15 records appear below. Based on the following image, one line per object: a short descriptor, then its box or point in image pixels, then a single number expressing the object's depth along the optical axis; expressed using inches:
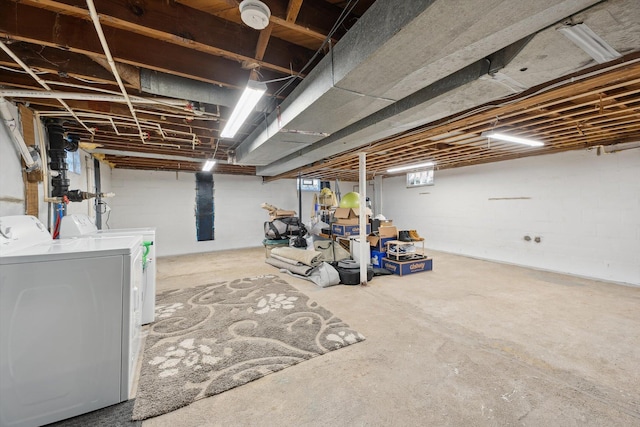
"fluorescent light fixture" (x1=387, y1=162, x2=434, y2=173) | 249.0
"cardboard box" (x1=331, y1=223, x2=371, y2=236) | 222.7
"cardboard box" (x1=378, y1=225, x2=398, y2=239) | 207.0
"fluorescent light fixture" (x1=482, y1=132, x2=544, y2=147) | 140.5
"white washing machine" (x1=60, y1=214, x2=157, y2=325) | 102.1
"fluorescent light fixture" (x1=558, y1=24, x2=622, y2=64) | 50.6
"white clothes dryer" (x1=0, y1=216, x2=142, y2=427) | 57.6
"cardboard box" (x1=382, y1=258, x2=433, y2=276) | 193.9
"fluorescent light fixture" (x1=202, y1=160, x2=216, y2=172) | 214.3
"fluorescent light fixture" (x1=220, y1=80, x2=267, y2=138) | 75.4
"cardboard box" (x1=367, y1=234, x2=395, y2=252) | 209.6
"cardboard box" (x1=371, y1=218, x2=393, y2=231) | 224.5
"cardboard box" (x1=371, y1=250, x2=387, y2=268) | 209.6
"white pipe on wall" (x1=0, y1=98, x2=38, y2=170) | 82.4
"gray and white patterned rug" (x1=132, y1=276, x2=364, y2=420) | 74.0
